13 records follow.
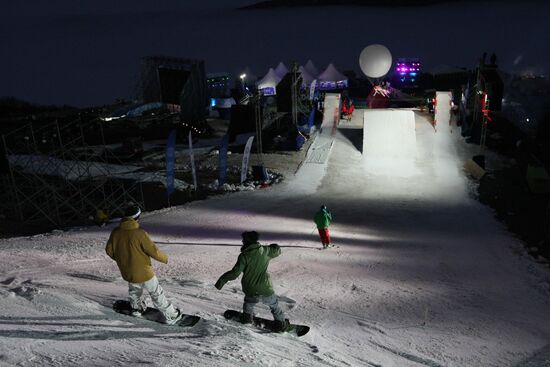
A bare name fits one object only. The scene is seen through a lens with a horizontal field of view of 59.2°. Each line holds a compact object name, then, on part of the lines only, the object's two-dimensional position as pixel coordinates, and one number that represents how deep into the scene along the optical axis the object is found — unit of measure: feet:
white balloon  109.29
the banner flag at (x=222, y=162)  62.34
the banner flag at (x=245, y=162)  63.21
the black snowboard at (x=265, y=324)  19.12
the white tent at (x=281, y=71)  134.44
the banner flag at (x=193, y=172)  59.51
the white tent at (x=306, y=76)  127.34
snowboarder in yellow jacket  16.74
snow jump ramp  76.74
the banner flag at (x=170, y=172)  55.72
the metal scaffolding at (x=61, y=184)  52.29
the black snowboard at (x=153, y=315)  18.38
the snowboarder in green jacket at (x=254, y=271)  17.21
